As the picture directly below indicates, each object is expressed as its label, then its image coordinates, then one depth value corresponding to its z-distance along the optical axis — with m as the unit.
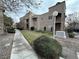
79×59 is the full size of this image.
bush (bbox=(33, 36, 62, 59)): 2.28
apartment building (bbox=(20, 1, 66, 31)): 13.50
